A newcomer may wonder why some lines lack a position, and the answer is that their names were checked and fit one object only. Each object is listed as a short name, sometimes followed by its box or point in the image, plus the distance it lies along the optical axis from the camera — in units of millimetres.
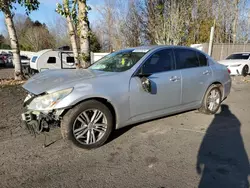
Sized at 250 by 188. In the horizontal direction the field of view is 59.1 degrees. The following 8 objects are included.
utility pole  14953
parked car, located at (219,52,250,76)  12461
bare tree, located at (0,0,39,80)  8709
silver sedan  3277
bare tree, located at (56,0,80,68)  7441
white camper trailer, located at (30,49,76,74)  16125
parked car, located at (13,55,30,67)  22950
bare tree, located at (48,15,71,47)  35931
